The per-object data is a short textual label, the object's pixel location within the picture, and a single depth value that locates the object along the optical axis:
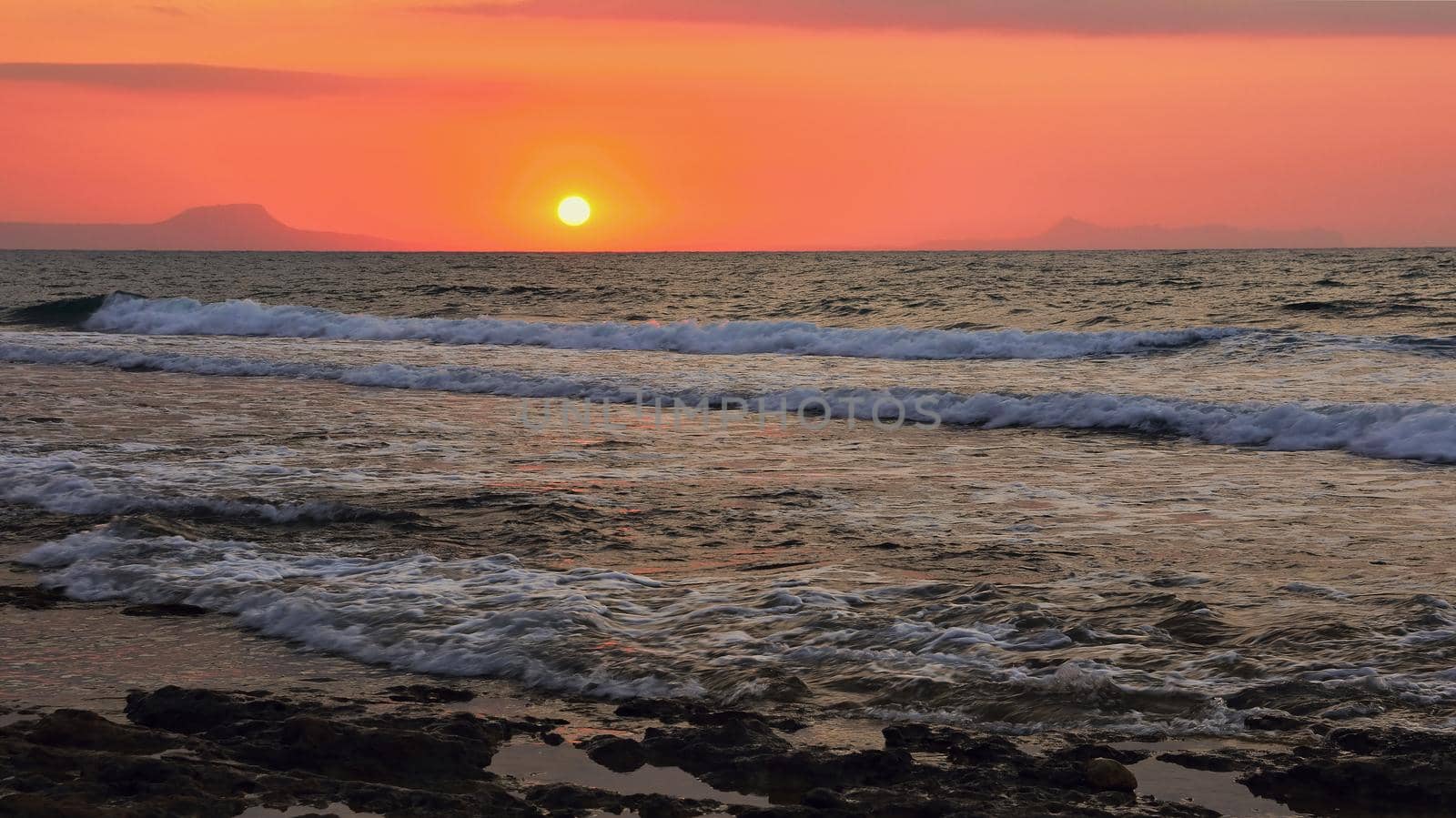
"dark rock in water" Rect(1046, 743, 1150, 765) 4.56
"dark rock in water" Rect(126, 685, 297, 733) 4.90
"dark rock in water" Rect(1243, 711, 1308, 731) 4.86
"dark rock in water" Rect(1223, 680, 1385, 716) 5.06
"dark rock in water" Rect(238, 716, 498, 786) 4.48
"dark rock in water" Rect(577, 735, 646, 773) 4.59
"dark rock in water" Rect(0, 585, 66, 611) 6.73
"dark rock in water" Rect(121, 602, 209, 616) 6.67
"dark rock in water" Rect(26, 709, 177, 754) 4.63
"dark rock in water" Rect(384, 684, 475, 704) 5.37
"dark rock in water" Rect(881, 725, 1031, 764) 4.57
